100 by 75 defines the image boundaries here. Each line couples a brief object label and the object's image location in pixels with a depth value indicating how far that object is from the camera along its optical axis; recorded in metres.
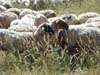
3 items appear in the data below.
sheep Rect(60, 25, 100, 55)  7.77
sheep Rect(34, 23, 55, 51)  8.04
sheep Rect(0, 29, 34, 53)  7.69
